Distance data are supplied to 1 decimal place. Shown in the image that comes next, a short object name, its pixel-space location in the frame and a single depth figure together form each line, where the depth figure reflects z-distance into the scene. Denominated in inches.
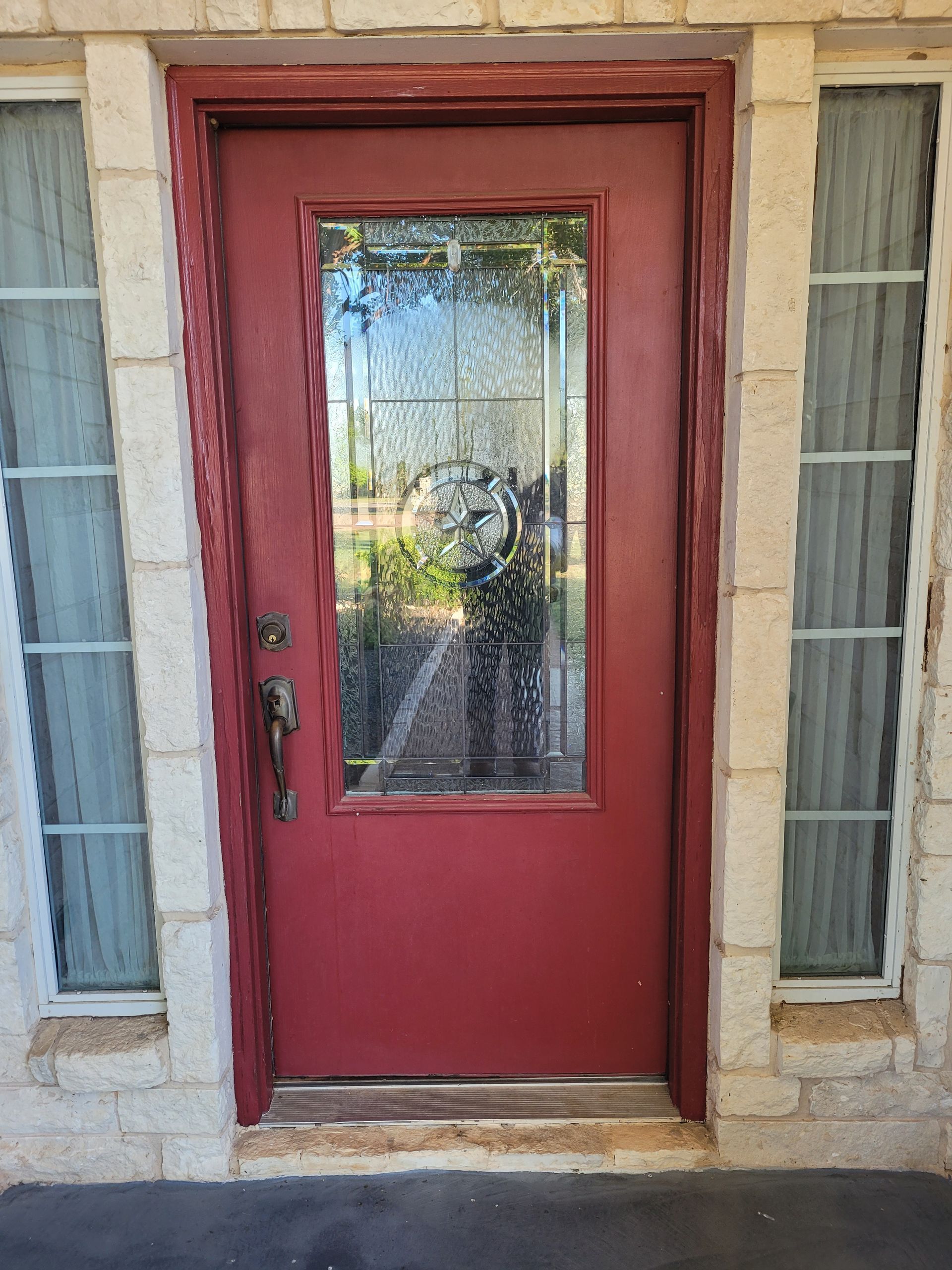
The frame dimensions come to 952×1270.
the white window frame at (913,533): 60.2
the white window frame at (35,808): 64.0
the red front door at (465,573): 65.7
